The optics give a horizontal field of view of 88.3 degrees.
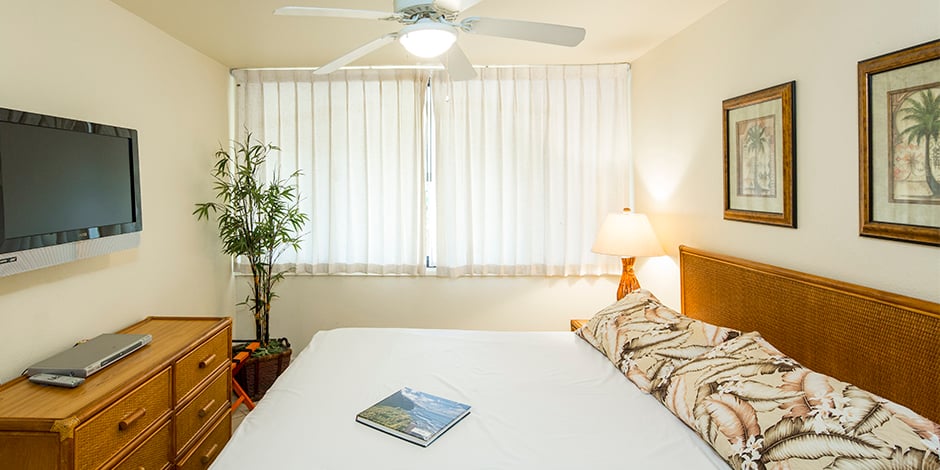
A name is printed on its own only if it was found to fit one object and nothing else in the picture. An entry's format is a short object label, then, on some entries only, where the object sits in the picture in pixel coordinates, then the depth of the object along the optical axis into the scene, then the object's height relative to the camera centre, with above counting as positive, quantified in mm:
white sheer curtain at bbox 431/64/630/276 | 3855 +526
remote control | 1821 -545
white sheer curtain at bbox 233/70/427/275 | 3875 +628
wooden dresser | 1562 -665
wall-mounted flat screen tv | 1828 +201
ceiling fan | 1708 +752
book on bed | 1673 -687
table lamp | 3137 -72
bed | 1517 -674
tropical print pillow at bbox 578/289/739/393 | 2080 -522
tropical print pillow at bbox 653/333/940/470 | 1231 -567
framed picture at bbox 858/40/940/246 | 1519 +258
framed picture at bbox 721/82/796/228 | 2150 +328
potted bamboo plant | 3467 +71
